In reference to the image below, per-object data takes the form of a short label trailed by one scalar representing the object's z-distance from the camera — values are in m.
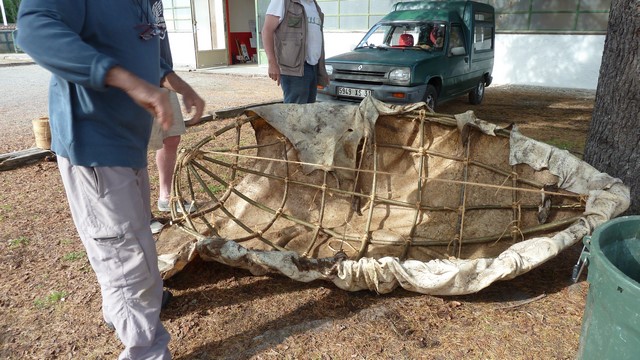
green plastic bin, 1.41
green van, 6.62
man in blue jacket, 1.41
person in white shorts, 3.00
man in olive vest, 4.05
